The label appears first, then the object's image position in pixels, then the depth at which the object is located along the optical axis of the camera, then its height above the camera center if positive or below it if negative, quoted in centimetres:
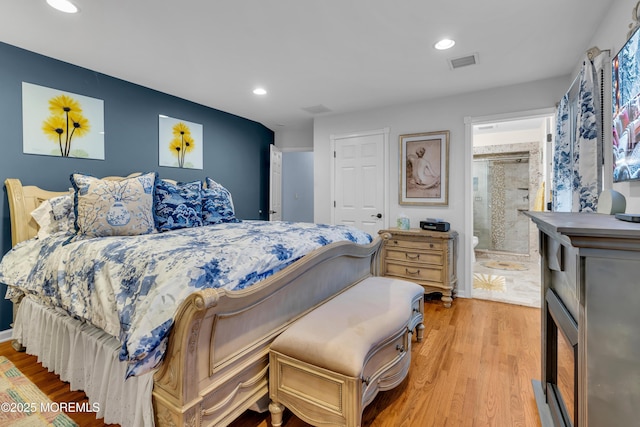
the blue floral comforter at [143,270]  121 -30
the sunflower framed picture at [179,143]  351 +84
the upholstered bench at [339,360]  130 -71
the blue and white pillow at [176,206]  242 +4
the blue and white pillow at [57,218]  226 -5
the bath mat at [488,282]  390 -98
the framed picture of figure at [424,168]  366 +55
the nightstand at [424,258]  330 -54
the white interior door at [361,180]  410 +45
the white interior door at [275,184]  488 +45
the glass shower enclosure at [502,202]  567 +20
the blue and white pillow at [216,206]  284 +5
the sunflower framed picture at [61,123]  253 +80
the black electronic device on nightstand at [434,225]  337 -15
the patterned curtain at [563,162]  247 +44
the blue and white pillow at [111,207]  200 +3
